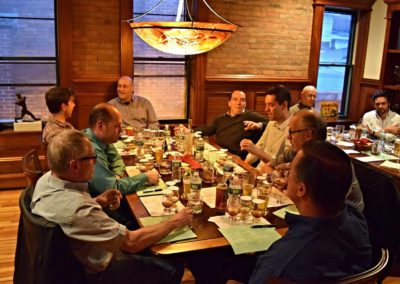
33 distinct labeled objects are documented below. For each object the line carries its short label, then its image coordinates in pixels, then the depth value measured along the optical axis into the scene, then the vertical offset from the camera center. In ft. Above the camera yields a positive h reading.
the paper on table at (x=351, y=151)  12.27 -2.59
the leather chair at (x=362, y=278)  4.02 -2.13
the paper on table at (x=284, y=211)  6.93 -2.53
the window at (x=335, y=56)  19.38 +0.29
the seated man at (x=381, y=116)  15.60 -1.96
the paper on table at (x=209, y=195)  7.39 -2.55
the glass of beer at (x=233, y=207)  6.68 -2.40
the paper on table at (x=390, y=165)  10.68 -2.58
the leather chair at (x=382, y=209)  7.04 -2.48
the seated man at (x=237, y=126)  12.92 -2.12
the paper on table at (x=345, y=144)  13.23 -2.57
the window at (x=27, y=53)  14.92 -0.17
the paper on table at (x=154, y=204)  6.94 -2.58
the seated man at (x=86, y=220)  5.56 -2.26
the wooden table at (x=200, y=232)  5.85 -2.61
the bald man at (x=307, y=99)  16.08 -1.46
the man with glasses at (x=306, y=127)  7.98 -1.26
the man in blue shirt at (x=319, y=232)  4.20 -1.78
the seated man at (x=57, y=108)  10.94 -1.52
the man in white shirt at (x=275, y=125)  10.99 -1.76
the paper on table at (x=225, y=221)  6.52 -2.57
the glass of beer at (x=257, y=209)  6.72 -2.44
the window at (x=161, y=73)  16.52 -0.76
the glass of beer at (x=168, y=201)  6.96 -2.43
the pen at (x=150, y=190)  7.92 -2.56
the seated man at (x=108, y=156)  7.84 -2.13
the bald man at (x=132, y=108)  15.07 -1.98
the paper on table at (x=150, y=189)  7.82 -2.56
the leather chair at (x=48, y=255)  5.22 -2.57
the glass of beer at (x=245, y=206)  6.75 -2.41
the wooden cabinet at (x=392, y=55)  17.63 +0.40
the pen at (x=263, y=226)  6.46 -2.56
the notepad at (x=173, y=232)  6.08 -2.60
